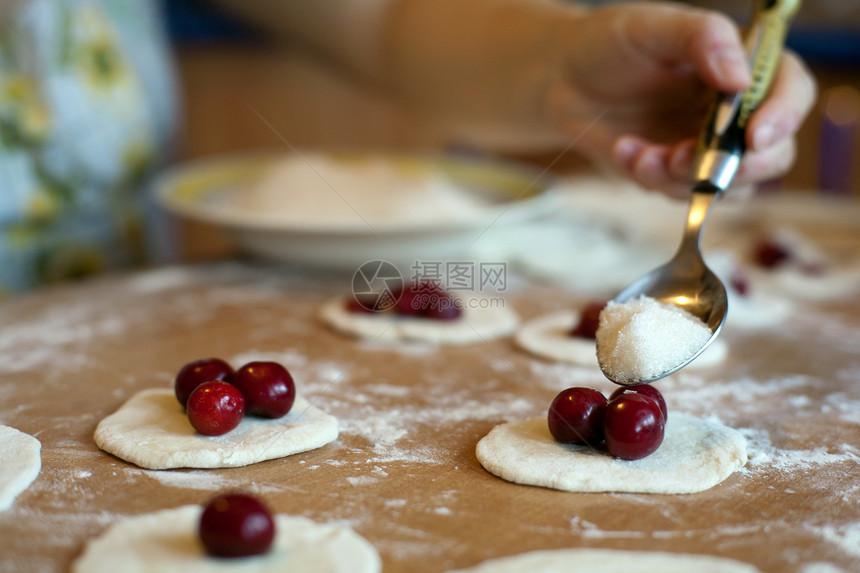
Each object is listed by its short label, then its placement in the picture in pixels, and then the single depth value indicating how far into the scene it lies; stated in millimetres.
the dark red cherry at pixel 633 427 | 483
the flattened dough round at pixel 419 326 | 614
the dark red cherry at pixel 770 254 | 732
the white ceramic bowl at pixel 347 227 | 673
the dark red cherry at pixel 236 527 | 430
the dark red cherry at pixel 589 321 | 592
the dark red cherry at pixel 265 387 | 509
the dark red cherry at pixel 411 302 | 625
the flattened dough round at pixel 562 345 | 586
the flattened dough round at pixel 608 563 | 434
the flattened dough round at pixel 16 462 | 468
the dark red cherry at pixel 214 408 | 499
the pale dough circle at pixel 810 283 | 695
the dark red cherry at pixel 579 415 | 493
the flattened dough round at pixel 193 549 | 431
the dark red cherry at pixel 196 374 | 515
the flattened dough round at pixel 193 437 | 488
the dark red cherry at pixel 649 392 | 501
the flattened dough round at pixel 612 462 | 477
